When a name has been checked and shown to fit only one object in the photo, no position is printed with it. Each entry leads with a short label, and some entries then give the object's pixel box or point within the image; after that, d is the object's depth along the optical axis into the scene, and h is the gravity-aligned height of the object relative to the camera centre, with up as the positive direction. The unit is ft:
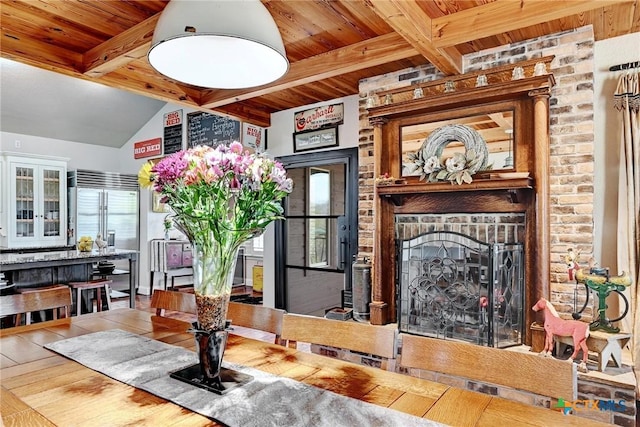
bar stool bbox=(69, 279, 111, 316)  12.68 -2.33
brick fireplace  7.91 +0.87
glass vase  3.80 -0.62
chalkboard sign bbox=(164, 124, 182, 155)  20.93 +4.06
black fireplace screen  8.28 -1.60
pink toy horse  6.83 -2.02
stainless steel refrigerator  20.39 +0.39
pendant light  3.92 +1.90
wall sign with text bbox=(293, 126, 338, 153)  12.53 +2.47
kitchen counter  11.28 -1.57
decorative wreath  8.68 +1.31
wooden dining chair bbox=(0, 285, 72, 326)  5.88 -1.34
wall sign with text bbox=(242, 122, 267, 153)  13.94 +2.81
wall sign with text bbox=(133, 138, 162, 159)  21.88 +3.76
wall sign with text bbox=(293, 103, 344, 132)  12.48 +3.16
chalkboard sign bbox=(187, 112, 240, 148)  18.10 +4.08
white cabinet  18.53 +0.65
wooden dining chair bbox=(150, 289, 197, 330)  6.21 -1.46
